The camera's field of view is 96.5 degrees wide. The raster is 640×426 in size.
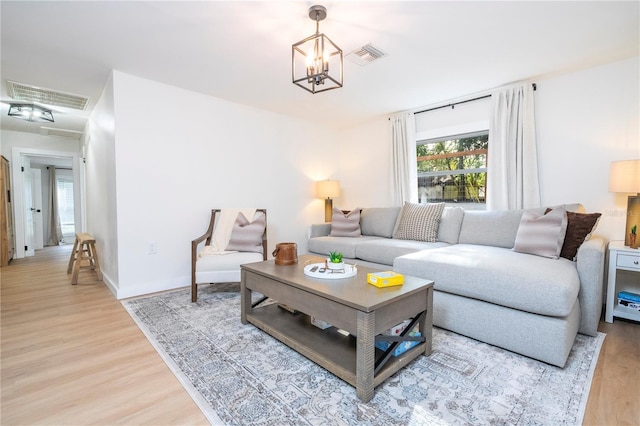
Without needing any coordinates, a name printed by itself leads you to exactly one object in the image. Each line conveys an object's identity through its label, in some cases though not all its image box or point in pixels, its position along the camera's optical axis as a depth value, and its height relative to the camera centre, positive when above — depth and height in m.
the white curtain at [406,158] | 3.89 +0.66
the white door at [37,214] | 5.79 -0.07
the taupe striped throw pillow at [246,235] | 3.09 -0.29
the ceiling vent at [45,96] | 3.06 +1.33
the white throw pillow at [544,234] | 2.12 -0.23
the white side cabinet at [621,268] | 2.08 -0.49
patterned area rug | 1.25 -0.91
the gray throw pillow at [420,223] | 3.13 -0.19
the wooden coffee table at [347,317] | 1.33 -0.58
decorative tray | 1.77 -0.42
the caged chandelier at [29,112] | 3.53 +1.27
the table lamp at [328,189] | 4.28 +0.27
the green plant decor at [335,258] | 1.89 -0.34
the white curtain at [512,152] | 2.91 +0.56
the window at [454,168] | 3.48 +0.48
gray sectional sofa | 1.62 -0.54
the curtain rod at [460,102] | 2.93 +1.25
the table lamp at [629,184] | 2.17 +0.15
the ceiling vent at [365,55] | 2.32 +1.28
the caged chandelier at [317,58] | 1.71 +0.91
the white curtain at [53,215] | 6.59 -0.11
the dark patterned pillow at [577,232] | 2.08 -0.21
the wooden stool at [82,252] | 3.31 -0.52
